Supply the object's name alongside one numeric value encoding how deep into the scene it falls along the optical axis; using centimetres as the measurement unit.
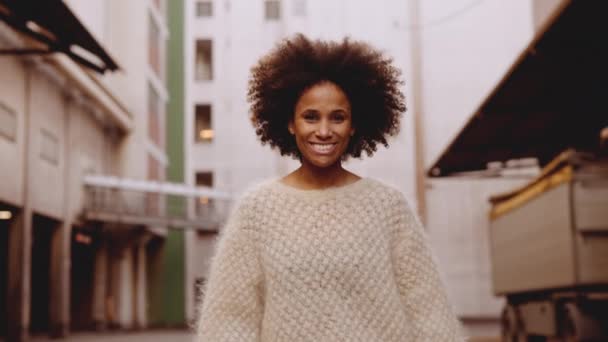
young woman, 285
